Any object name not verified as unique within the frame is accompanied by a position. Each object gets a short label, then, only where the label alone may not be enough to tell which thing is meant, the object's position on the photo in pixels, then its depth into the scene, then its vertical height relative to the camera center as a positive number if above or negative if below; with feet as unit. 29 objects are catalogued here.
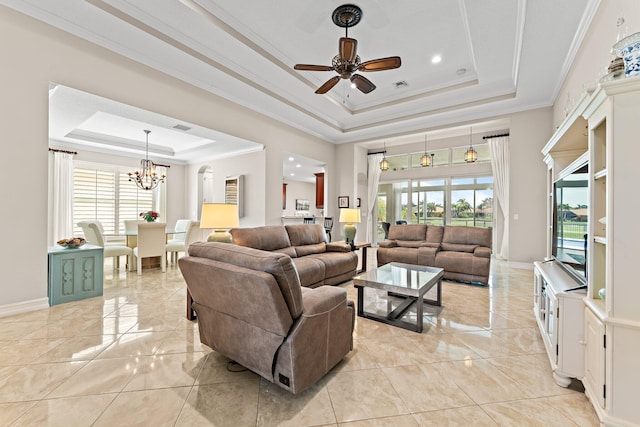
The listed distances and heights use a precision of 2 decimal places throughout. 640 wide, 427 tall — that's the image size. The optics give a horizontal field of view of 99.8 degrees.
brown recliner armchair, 5.10 -2.11
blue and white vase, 4.57 +2.82
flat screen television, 6.86 -0.17
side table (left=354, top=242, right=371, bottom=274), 16.67 -2.52
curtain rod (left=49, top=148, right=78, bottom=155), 19.77 +4.52
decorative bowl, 11.26 -1.33
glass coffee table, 8.67 -2.41
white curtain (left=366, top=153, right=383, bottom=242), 26.58 +2.47
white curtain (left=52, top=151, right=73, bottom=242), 19.99 +1.21
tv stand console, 5.65 -2.51
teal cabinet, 10.48 -2.54
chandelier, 20.31 +2.80
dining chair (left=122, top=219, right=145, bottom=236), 19.03 -1.01
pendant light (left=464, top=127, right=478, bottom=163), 19.15 +4.22
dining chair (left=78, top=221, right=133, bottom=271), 14.74 -1.63
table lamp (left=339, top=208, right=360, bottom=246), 17.44 -0.40
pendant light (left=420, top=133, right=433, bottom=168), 21.10 +4.22
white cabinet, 4.40 -0.89
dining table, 17.10 -2.99
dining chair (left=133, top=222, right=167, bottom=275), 15.48 -1.80
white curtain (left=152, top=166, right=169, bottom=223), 27.02 +1.32
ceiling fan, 9.79 +5.90
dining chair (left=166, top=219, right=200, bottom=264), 18.24 -1.97
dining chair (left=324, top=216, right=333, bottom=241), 25.44 -0.99
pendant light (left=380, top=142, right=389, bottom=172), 23.40 +4.29
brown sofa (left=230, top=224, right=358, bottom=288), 12.10 -1.92
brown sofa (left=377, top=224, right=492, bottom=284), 13.98 -2.02
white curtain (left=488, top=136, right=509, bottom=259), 20.17 +3.05
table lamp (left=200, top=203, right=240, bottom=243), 11.18 -0.27
